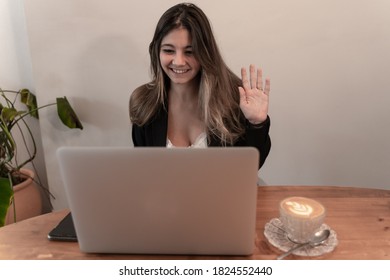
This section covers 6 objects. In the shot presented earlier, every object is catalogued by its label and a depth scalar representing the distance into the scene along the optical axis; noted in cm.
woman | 142
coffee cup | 89
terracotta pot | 202
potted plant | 196
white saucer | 90
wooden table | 90
